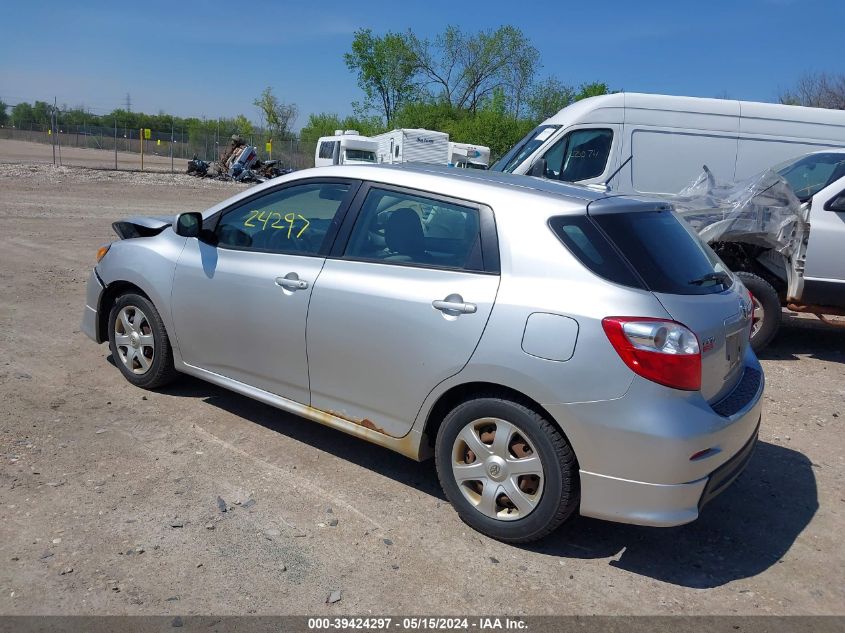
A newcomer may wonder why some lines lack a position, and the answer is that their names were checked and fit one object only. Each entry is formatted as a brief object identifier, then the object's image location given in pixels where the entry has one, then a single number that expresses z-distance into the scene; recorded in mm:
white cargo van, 9492
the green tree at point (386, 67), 58938
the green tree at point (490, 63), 54750
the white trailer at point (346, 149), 29719
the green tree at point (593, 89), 54125
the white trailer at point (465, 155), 28359
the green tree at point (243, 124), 67812
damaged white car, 7211
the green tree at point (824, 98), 33438
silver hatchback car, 3217
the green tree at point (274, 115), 72188
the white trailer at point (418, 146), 27453
